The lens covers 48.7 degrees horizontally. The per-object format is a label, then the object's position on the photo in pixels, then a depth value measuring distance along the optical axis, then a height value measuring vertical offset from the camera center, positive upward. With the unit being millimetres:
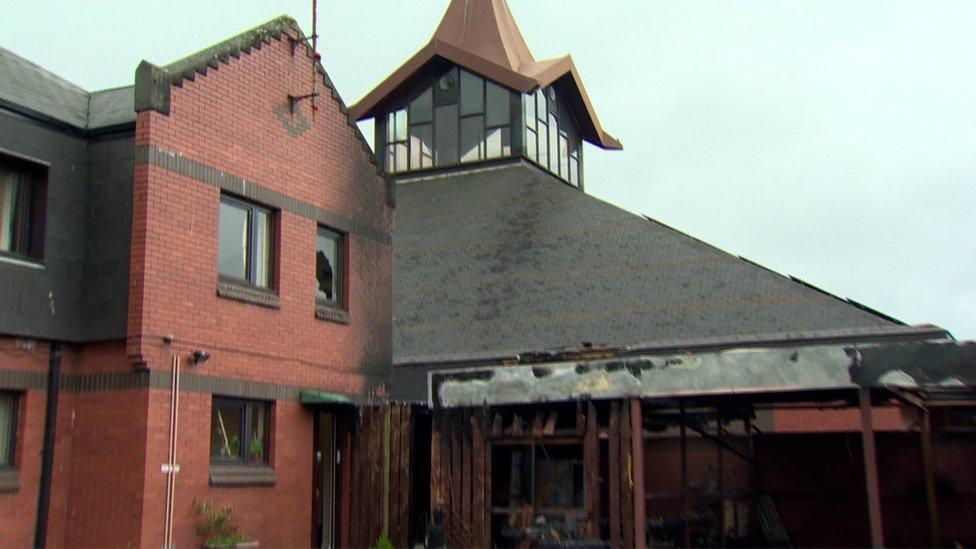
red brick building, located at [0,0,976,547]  12867 +984
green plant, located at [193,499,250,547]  13453 -706
